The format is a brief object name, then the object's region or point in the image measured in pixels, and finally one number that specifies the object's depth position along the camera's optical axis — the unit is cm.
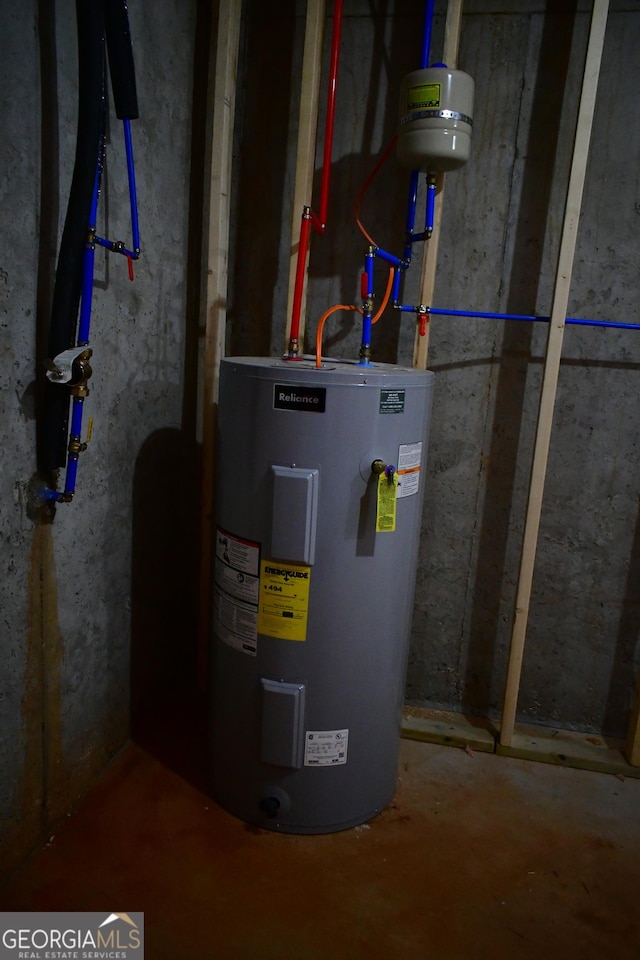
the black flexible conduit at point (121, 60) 143
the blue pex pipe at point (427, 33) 178
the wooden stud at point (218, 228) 184
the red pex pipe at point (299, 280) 184
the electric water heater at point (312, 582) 155
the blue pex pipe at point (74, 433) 146
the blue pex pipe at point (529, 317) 190
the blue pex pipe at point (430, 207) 189
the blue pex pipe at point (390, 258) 183
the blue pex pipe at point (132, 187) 157
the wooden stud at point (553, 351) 174
